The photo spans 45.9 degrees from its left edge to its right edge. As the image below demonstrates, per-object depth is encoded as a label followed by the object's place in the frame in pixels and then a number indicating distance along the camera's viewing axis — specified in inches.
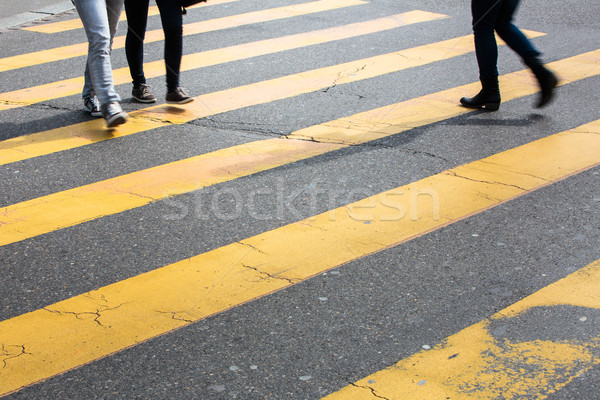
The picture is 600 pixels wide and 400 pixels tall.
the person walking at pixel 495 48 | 223.6
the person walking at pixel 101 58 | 216.7
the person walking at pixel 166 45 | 231.8
